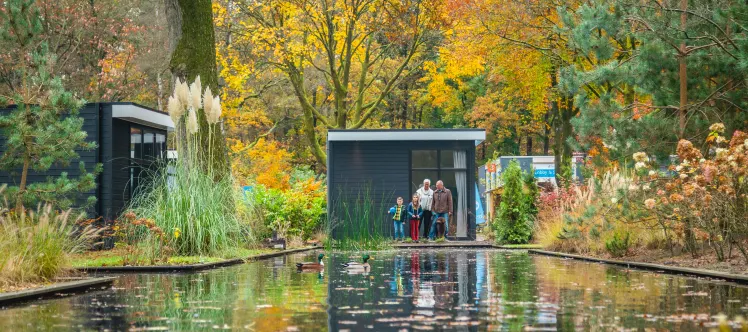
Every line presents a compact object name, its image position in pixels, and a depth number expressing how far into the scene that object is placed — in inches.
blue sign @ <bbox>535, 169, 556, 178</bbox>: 1706.7
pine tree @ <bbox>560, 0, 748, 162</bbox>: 671.8
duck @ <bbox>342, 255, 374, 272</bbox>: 596.4
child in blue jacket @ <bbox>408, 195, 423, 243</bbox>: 1214.3
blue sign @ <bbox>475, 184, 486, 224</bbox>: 1689.2
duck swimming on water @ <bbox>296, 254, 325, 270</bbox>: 600.2
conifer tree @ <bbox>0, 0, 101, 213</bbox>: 702.5
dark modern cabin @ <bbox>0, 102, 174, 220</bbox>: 986.7
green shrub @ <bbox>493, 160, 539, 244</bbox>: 1171.3
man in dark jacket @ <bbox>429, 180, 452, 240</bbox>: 1205.1
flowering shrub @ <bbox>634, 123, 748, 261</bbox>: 576.1
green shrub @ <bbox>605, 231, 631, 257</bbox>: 748.0
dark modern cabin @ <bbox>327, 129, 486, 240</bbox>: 1311.5
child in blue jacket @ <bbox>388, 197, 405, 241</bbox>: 1227.2
